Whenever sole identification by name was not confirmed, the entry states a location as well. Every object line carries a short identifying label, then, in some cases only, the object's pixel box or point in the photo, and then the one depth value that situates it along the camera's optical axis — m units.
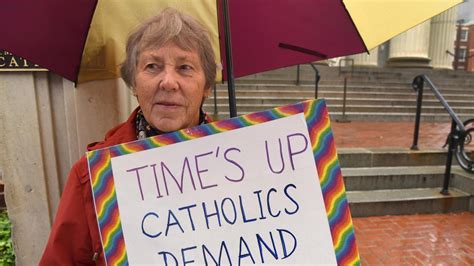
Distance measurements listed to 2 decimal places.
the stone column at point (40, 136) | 1.98
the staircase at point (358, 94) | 8.45
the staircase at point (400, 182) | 4.14
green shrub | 2.58
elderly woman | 1.16
